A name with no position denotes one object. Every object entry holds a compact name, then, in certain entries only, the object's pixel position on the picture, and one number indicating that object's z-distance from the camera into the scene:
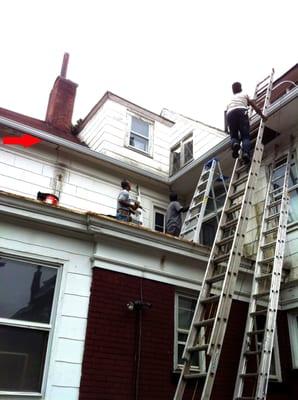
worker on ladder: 6.51
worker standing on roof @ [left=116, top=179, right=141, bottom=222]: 7.54
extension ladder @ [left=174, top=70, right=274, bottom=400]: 3.87
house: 4.97
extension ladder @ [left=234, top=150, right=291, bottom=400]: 4.39
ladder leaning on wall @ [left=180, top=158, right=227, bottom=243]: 7.16
